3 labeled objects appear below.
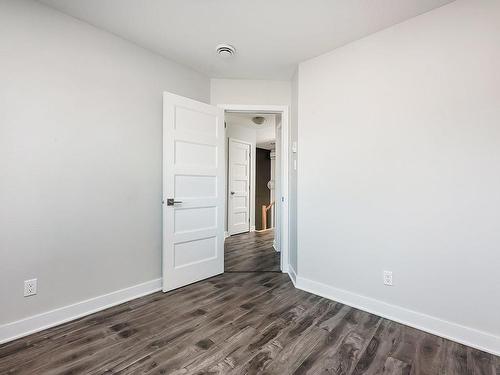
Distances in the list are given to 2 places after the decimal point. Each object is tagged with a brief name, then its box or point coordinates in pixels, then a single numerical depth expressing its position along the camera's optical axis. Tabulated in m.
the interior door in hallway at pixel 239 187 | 5.75
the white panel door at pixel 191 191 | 2.65
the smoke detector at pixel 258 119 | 5.04
